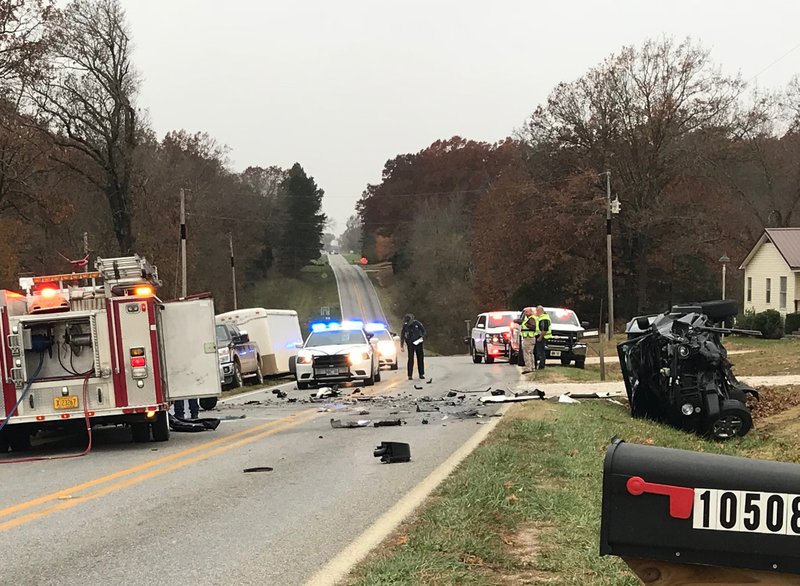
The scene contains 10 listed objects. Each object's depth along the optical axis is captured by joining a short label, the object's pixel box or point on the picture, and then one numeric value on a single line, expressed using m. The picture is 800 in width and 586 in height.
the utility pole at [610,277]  41.81
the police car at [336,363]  23.12
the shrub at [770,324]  39.41
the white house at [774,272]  46.56
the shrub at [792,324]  42.66
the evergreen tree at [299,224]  114.75
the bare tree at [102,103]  41.91
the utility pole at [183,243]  36.89
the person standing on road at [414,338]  25.36
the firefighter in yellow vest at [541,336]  25.14
